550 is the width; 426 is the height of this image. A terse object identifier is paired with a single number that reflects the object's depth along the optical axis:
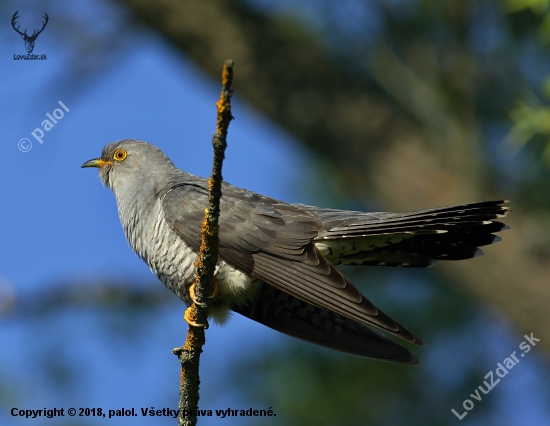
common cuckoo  6.14
